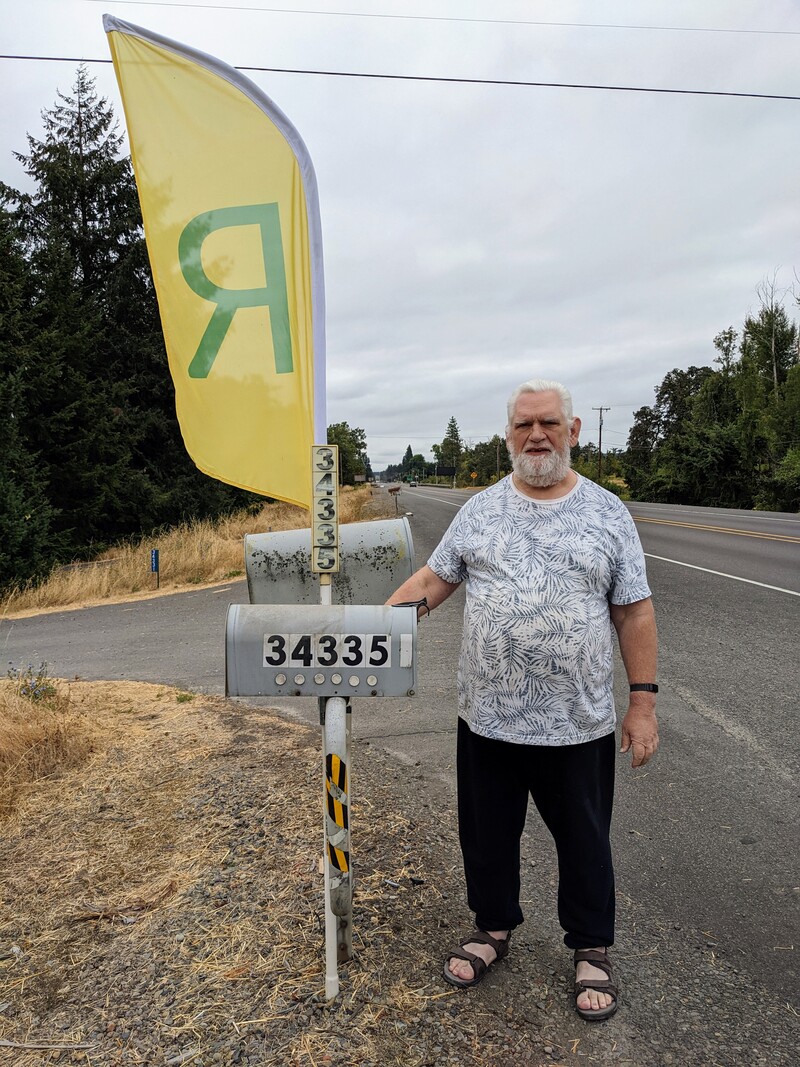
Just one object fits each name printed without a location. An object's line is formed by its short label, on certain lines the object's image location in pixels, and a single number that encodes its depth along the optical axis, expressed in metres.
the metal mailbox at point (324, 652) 2.07
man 2.14
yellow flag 2.42
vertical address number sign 2.25
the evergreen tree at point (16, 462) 13.73
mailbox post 2.07
